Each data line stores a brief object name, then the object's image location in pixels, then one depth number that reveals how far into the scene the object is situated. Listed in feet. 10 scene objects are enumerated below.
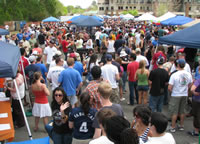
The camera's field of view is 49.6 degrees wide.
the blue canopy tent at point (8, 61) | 12.85
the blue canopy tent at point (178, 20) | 46.96
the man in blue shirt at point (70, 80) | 18.10
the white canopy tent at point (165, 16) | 59.75
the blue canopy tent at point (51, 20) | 69.96
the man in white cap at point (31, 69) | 20.85
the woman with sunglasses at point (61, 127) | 11.73
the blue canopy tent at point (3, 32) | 33.22
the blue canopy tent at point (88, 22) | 45.34
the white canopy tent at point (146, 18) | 63.93
